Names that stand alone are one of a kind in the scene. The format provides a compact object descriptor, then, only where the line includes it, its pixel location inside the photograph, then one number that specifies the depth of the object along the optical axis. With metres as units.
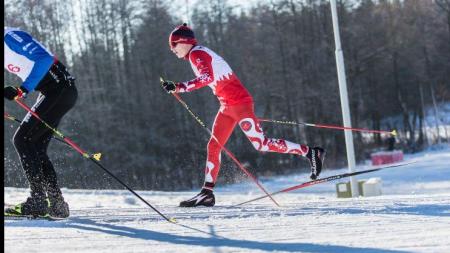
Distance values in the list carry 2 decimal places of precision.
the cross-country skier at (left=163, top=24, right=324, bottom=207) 10.78
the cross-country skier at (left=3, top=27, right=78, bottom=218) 9.23
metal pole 20.75
